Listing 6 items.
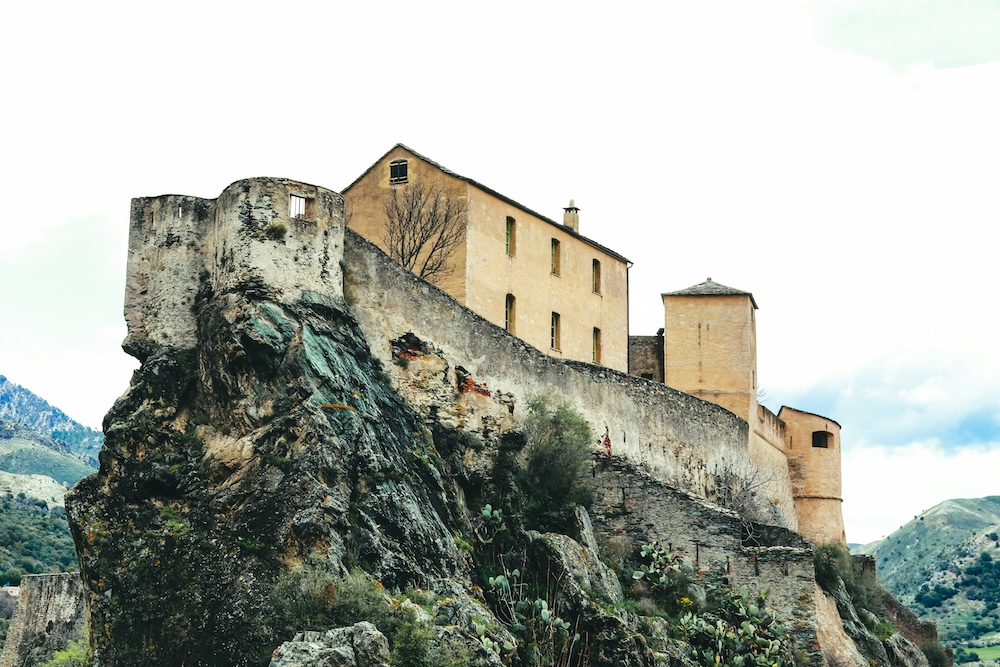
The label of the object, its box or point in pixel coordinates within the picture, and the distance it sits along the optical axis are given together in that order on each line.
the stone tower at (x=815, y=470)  49.28
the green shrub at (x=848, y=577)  38.13
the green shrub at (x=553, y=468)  30.67
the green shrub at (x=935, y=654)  43.22
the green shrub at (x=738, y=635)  29.78
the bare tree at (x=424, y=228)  39.16
